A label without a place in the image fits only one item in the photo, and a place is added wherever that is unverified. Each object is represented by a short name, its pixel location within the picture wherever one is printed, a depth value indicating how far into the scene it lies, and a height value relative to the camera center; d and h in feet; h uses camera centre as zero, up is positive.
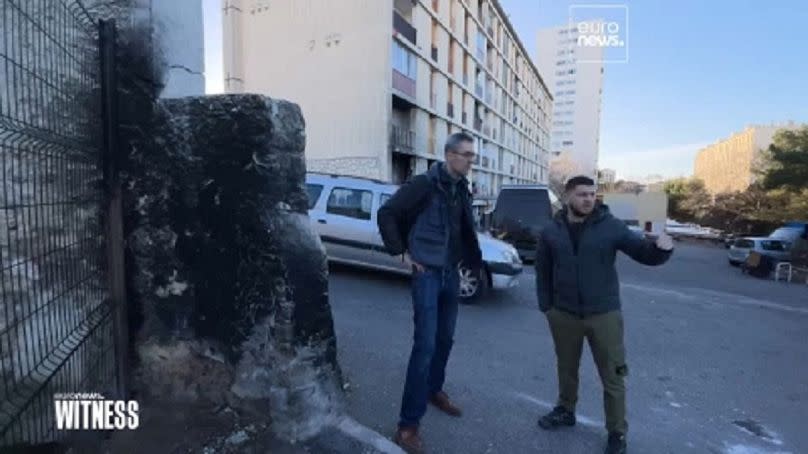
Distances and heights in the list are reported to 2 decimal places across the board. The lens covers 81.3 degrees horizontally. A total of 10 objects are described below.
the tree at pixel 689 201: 127.24 +0.32
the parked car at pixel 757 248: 51.49 -5.22
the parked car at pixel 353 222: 24.20 -1.29
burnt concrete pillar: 8.05 -1.14
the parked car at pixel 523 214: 38.91 -1.20
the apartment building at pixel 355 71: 70.59 +20.29
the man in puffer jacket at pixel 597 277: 9.34 -1.54
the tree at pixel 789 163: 66.54 +5.80
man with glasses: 8.95 -0.94
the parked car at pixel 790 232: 54.02 -3.49
